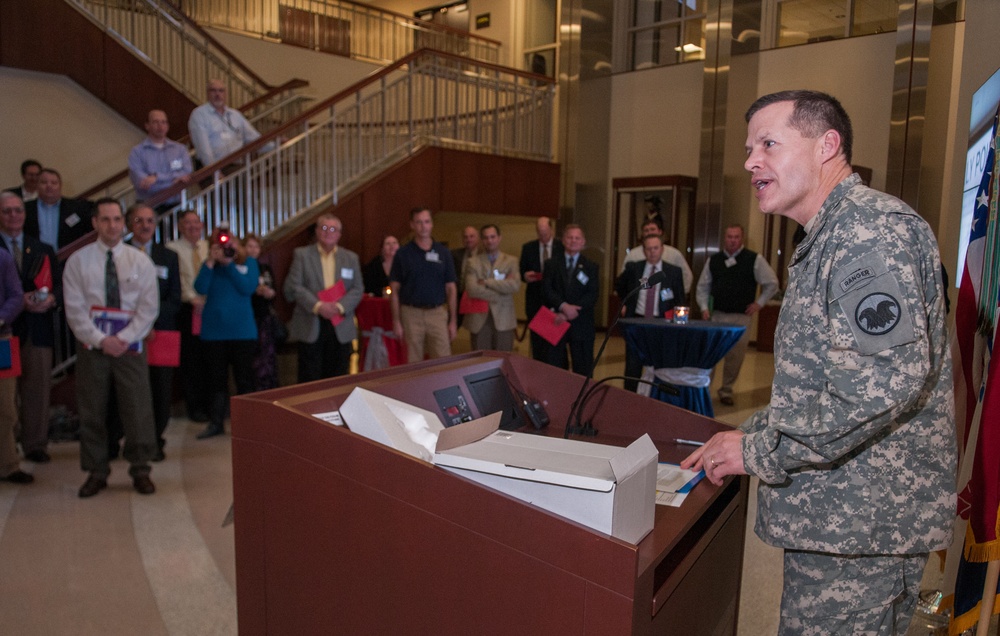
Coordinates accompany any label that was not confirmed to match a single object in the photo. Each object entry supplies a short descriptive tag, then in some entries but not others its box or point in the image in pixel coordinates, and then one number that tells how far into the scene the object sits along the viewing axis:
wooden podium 1.04
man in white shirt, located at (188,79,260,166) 6.09
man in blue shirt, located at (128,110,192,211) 5.53
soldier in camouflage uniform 1.12
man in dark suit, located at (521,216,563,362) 6.09
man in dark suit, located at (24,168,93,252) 4.98
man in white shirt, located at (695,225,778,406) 5.78
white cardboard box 1.06
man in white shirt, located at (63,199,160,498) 3.38
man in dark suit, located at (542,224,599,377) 5.34
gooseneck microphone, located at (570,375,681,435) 1.91
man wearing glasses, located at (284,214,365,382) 4.90
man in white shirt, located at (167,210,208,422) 4.72
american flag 1.68
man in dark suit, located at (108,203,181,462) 4.00
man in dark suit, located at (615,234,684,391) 4.88
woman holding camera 4.47
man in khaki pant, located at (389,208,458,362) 5.04
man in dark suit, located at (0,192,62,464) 3.84
